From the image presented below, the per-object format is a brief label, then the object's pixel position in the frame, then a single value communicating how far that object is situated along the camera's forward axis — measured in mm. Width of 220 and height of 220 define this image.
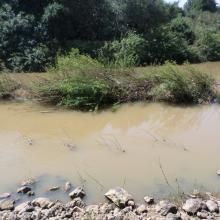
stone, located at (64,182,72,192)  3942
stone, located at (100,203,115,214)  3381
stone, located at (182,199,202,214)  3305
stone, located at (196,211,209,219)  3237
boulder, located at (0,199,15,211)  3559
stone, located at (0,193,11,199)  3826
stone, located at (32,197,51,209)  3541
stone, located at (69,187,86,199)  3770
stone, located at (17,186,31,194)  3919
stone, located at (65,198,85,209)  3514
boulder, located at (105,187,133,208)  3495
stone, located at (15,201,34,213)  3446
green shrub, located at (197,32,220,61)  12070
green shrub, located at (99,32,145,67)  10550
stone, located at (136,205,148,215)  3371
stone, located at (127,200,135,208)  3473
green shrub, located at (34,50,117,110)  6452
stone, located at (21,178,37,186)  4080
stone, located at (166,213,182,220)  3143
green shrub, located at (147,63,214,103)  6533
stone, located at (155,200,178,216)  3267
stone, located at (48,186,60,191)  3958
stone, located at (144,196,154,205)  3586
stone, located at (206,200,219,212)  3310
